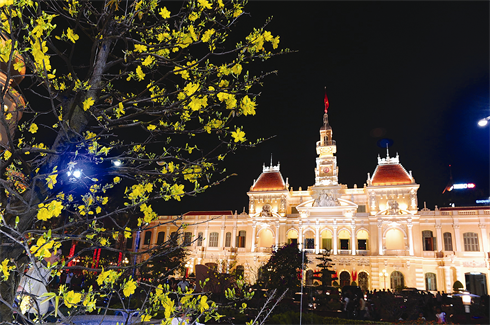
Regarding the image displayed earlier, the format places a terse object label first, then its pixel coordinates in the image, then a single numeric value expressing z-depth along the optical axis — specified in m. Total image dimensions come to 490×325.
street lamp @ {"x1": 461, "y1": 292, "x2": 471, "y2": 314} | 13.20
